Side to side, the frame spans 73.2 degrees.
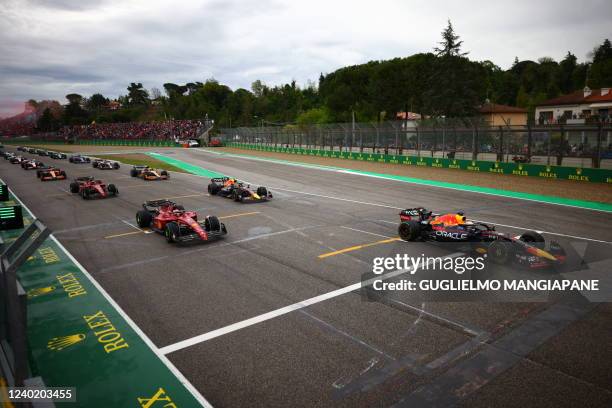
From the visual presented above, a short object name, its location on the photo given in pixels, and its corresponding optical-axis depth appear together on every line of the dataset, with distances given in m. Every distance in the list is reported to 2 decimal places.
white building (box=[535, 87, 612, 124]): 59.62
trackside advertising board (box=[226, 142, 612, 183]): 22.39
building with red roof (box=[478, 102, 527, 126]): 71.25
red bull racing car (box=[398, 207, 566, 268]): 9.01
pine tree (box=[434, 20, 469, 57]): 62.06
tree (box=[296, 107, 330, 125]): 103.11
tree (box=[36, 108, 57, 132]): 153.12
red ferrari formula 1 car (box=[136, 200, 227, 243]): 11.80
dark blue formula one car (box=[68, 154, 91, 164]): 39.69
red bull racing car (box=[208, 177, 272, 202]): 18.39
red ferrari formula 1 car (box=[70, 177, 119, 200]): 19.95
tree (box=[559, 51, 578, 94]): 94.50
